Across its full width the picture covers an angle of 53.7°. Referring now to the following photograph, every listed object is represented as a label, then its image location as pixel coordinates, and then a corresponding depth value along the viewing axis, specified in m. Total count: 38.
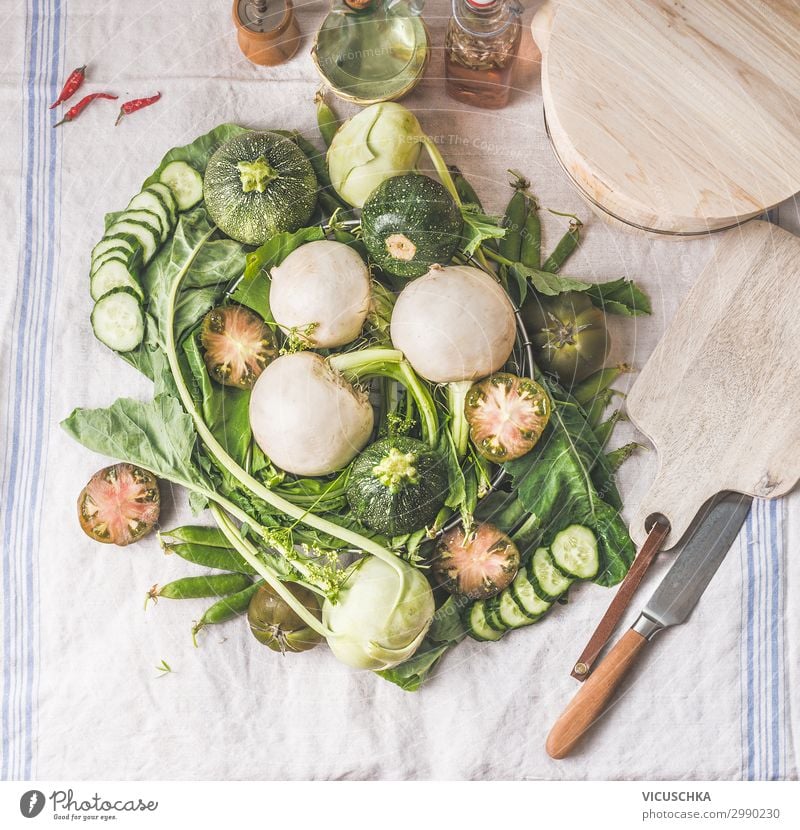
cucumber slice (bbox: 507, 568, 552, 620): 0.78
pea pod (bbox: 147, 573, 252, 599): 0.80
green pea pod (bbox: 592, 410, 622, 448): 0.80
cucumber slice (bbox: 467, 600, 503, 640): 0.78
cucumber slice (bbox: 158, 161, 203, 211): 0.81
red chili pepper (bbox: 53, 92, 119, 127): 0.86
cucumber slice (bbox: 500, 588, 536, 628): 0.78
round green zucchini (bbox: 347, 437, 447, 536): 0.71
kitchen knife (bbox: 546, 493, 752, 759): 0.78
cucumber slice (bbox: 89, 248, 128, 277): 0.80
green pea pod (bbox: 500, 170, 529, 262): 0.81
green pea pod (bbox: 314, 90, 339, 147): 0.82
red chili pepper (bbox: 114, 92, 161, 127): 0.85
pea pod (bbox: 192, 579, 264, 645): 0.79
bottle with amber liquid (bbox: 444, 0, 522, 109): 0.77
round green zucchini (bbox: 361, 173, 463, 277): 0.71
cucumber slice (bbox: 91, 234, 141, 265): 0.80
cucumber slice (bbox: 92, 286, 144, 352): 0.79
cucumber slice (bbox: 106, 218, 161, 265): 0.80
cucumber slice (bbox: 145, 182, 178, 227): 0.80
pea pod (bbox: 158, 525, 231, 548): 0.80
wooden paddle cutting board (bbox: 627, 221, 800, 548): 0.78
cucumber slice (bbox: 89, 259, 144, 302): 0.79
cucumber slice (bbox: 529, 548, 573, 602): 0.77
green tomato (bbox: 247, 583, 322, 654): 0.76
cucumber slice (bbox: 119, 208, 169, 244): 0.80
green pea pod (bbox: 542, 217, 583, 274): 0.81
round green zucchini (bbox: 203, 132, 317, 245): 0.75
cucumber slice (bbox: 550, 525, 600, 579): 0.76
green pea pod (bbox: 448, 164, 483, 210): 0.81
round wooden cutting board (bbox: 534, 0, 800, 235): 0.75
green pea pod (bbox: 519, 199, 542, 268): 0.81
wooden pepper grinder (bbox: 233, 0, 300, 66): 0.81
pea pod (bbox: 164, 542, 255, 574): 0.80
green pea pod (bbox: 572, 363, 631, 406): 0.80
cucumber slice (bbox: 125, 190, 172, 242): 0.80
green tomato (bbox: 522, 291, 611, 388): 0.77
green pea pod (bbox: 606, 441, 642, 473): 0.80
